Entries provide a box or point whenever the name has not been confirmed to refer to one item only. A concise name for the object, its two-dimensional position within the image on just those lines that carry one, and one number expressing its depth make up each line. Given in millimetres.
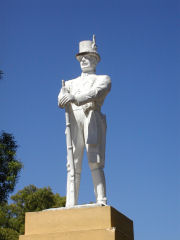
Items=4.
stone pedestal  6121
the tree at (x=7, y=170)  13266
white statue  7012
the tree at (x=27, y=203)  23062
